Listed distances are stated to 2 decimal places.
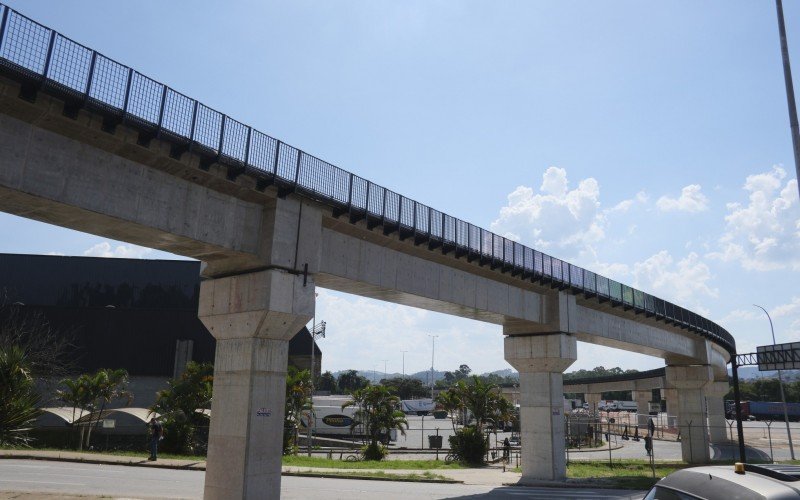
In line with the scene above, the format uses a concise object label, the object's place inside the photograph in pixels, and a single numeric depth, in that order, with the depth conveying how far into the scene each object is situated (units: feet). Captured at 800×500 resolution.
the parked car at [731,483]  16.60
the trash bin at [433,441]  156.81
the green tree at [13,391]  42.52
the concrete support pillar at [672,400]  246.94
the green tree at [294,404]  117.08
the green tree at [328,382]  625.00
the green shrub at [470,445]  116.26
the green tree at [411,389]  533.96
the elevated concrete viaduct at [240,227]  40.22
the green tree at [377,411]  121.19
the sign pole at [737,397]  102.68
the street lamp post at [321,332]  186.32
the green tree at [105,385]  116.57
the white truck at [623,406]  443.32
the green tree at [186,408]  107.45
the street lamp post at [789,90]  55.62
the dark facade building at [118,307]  164.45
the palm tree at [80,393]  115.03
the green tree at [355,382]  608.19
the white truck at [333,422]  191.83
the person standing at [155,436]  93.72
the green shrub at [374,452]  116.78
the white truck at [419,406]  376.89
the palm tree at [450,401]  123.95
